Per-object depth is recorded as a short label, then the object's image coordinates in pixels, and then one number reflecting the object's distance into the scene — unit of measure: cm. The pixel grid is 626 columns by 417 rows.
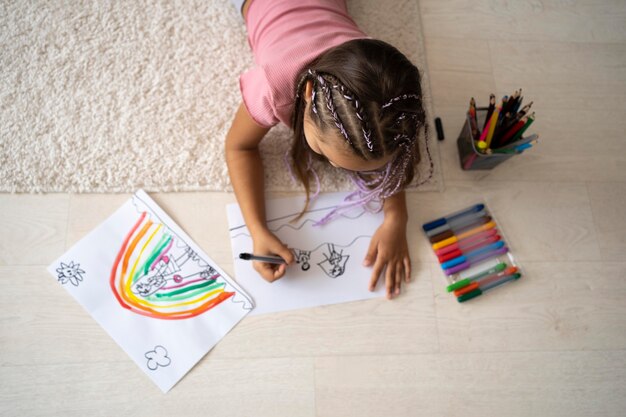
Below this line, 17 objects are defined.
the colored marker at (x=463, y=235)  69
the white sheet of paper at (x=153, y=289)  62
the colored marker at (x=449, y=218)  70
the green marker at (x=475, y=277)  67
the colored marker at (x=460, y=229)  69
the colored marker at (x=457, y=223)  70
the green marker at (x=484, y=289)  67
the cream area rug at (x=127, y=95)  69
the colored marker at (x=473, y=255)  68
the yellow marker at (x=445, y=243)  69
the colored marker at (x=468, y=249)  68
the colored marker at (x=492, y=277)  68
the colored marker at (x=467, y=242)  69
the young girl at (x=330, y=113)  45
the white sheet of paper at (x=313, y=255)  66
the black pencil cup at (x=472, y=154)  68
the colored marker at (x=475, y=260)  68
